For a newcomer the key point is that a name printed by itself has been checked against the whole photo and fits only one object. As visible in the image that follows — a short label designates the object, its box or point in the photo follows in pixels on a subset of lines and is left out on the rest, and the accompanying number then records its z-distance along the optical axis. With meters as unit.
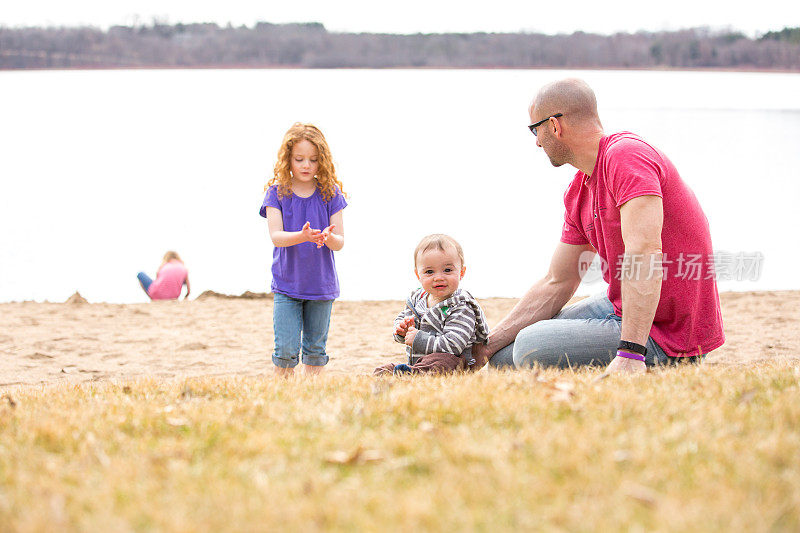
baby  5.24
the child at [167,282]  12.19
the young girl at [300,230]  6.18
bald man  4.40
